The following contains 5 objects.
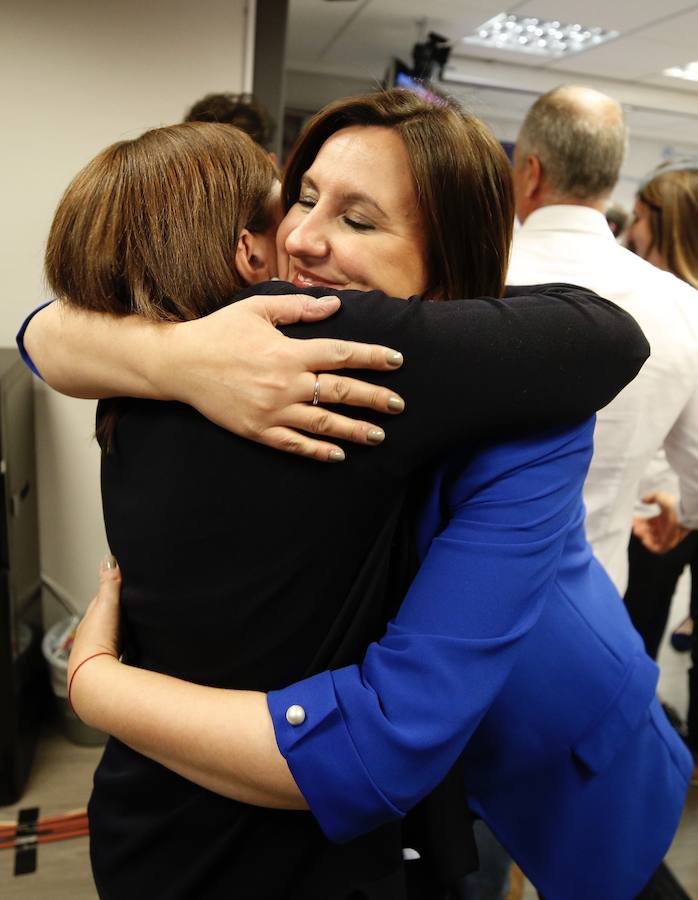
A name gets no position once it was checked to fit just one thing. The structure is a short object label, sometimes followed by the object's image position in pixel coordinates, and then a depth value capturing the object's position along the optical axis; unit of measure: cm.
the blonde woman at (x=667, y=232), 203
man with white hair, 154
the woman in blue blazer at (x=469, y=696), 70
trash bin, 254
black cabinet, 219
